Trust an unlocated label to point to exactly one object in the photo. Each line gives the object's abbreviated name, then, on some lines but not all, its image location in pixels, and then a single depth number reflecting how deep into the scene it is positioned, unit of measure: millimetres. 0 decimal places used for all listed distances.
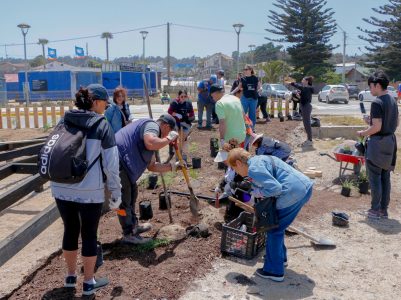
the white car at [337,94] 30469
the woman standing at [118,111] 6605
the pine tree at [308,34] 50219
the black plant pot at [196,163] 8562
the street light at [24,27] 27697
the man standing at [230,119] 6262
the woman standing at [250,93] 10523
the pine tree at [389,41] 46312
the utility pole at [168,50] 36478
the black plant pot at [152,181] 7320
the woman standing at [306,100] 10750
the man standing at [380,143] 5602
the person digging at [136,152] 4285
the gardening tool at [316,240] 4902
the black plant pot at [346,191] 6883
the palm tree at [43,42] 51803
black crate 4430
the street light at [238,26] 31738
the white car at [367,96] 30812
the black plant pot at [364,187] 7028
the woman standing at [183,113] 8857
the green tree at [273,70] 47406
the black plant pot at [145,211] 5645
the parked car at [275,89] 27922
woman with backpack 3355
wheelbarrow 7238
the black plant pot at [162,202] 6076
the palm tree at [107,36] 55969
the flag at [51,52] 56803
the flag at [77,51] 58422
